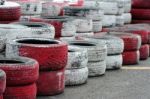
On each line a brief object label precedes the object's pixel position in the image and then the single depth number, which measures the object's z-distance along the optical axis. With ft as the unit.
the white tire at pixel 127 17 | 40.29
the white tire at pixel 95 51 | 25.29
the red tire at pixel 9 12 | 28.23
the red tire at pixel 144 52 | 31.99
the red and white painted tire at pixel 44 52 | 20.61
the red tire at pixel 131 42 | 29.55
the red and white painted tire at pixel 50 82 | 20.85
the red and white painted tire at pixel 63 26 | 27.40
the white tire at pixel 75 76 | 23.05
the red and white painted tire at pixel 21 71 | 18.67
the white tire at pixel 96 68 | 25.38
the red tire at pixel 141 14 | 41.20
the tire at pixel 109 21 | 36.45
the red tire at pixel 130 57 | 29.60
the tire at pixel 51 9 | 34.71
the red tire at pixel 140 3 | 41.39
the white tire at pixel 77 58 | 23.15
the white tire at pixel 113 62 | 27.43
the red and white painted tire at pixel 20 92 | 18.67
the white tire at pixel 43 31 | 24.21
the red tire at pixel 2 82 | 17.06
